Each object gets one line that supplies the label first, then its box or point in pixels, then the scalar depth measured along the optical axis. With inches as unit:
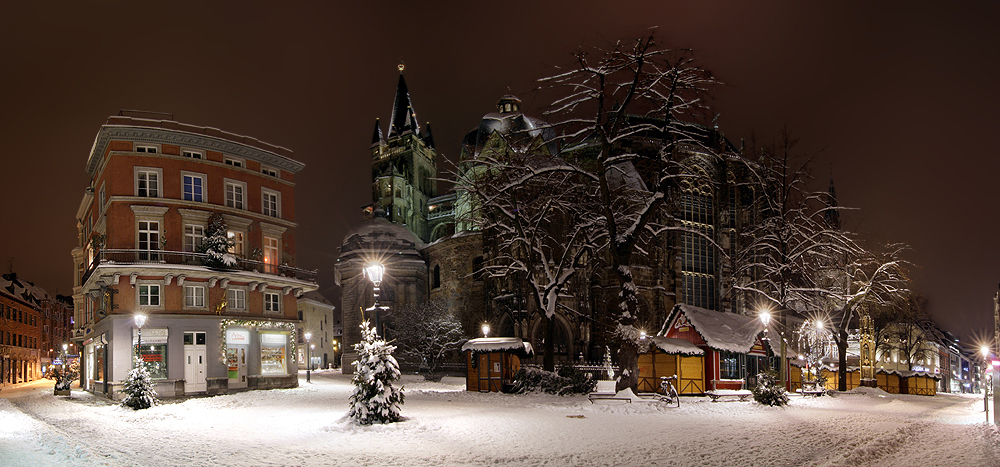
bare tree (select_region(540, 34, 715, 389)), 867.4
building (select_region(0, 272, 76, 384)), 2283.0
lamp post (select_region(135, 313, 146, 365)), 994.1
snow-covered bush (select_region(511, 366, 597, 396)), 991.0
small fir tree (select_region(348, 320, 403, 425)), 632.4
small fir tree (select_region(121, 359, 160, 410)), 858.1
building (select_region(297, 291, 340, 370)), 3459.6
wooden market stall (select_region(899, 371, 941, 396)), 1432.1
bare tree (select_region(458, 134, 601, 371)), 1042.7
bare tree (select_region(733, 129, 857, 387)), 1266.0
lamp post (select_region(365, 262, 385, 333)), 747.4
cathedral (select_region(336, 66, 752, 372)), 1792.6
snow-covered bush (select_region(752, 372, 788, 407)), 874.8
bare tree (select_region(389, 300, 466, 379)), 1934.1
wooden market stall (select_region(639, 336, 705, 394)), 1065.5
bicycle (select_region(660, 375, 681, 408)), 868.6
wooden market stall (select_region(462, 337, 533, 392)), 1110.4
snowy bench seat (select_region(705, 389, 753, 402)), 947.4
